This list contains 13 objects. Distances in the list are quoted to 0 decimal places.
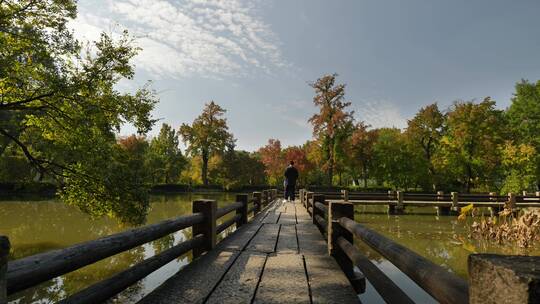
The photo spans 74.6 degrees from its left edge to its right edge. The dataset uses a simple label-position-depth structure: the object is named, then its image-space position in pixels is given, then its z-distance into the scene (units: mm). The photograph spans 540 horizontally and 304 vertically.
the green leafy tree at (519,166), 33625
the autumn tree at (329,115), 41219
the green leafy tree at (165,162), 60538
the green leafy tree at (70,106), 12656
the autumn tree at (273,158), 53553
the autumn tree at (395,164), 43781
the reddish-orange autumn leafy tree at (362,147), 45375
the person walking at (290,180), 19069
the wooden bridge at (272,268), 1468
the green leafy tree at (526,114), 44656
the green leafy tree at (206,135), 58062
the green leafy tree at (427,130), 45312
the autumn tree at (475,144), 36625
